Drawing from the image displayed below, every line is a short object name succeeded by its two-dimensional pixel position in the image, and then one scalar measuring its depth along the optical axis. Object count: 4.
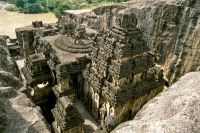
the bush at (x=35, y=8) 64.06
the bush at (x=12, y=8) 67.78
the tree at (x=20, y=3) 68.62
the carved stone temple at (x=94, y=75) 15.21
